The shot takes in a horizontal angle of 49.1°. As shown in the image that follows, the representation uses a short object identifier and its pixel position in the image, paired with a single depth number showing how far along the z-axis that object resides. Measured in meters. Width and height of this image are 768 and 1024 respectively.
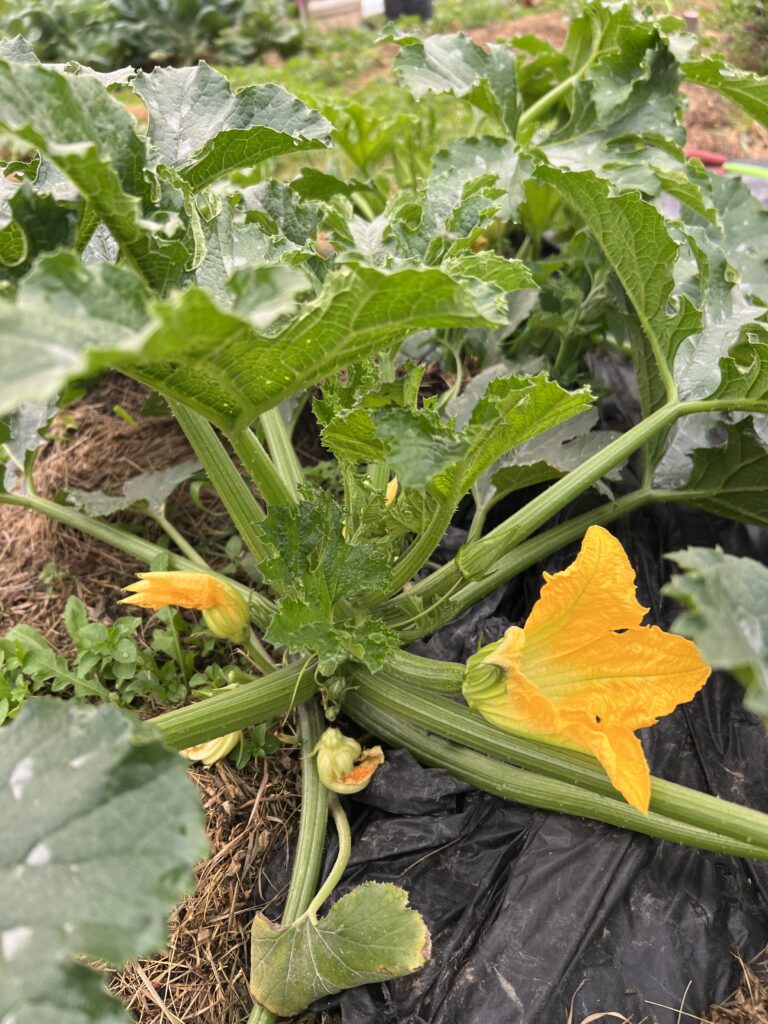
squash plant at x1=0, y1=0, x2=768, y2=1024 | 0.28
